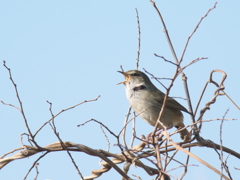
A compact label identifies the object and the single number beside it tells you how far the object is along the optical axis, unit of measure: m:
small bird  11.21
